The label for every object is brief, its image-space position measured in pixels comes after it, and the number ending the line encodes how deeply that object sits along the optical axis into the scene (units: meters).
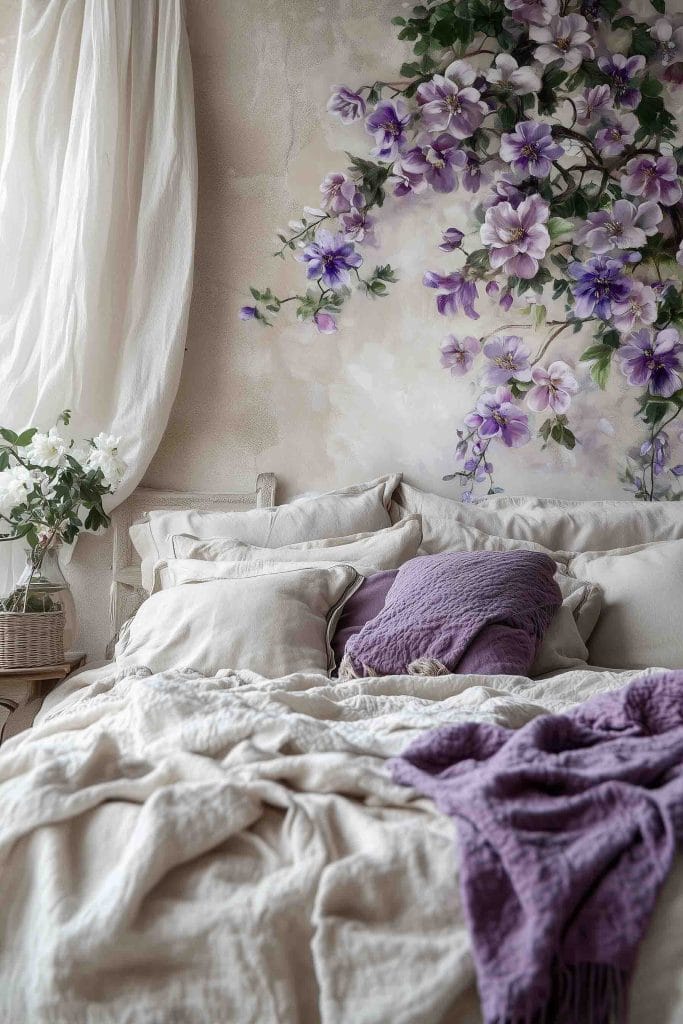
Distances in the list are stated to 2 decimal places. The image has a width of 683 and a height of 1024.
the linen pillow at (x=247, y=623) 2.19
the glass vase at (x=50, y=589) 2.66
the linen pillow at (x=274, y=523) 2.80
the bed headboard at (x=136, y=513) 3.01
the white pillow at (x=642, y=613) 2.33
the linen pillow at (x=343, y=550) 2.59
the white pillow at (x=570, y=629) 2.22
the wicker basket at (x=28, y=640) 2.54
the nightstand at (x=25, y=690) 2.54
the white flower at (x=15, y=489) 2.58
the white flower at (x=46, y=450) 2.64
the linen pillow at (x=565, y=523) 2.74
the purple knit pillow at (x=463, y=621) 2.06
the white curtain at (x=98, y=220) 2.92
